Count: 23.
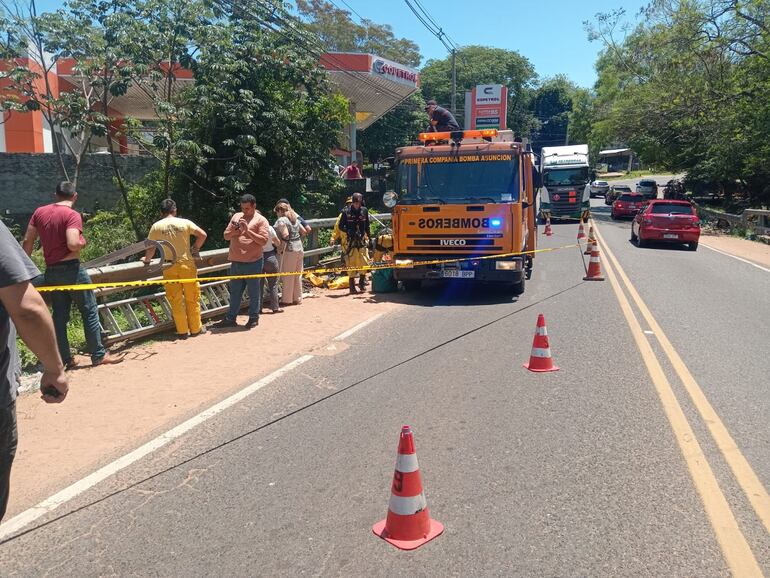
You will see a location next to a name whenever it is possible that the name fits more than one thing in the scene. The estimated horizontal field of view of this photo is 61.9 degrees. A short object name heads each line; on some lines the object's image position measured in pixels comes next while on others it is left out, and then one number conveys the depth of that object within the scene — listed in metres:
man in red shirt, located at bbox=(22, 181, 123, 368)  6.50
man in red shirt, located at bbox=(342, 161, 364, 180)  22.08
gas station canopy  23.69
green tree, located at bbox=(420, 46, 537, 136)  69.62
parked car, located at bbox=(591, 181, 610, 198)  62.76
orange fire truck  10.95
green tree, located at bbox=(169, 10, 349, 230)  15.72
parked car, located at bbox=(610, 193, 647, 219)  34.88
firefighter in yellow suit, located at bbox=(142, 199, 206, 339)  8.10
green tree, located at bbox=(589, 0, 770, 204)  29.70
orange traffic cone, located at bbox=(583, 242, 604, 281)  13.38
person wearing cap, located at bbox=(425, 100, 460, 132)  14.70
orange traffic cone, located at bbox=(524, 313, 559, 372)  6.62
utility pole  36.19
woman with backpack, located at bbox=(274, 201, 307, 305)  10.70
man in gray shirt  2.55
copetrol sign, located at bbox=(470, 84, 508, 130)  40.44
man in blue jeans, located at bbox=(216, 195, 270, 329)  8.79
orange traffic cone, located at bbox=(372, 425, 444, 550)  3.35
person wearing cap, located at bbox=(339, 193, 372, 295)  12.00
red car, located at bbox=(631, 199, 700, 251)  20.78
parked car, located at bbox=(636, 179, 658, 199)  41.84
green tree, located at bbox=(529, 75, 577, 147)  80.19
